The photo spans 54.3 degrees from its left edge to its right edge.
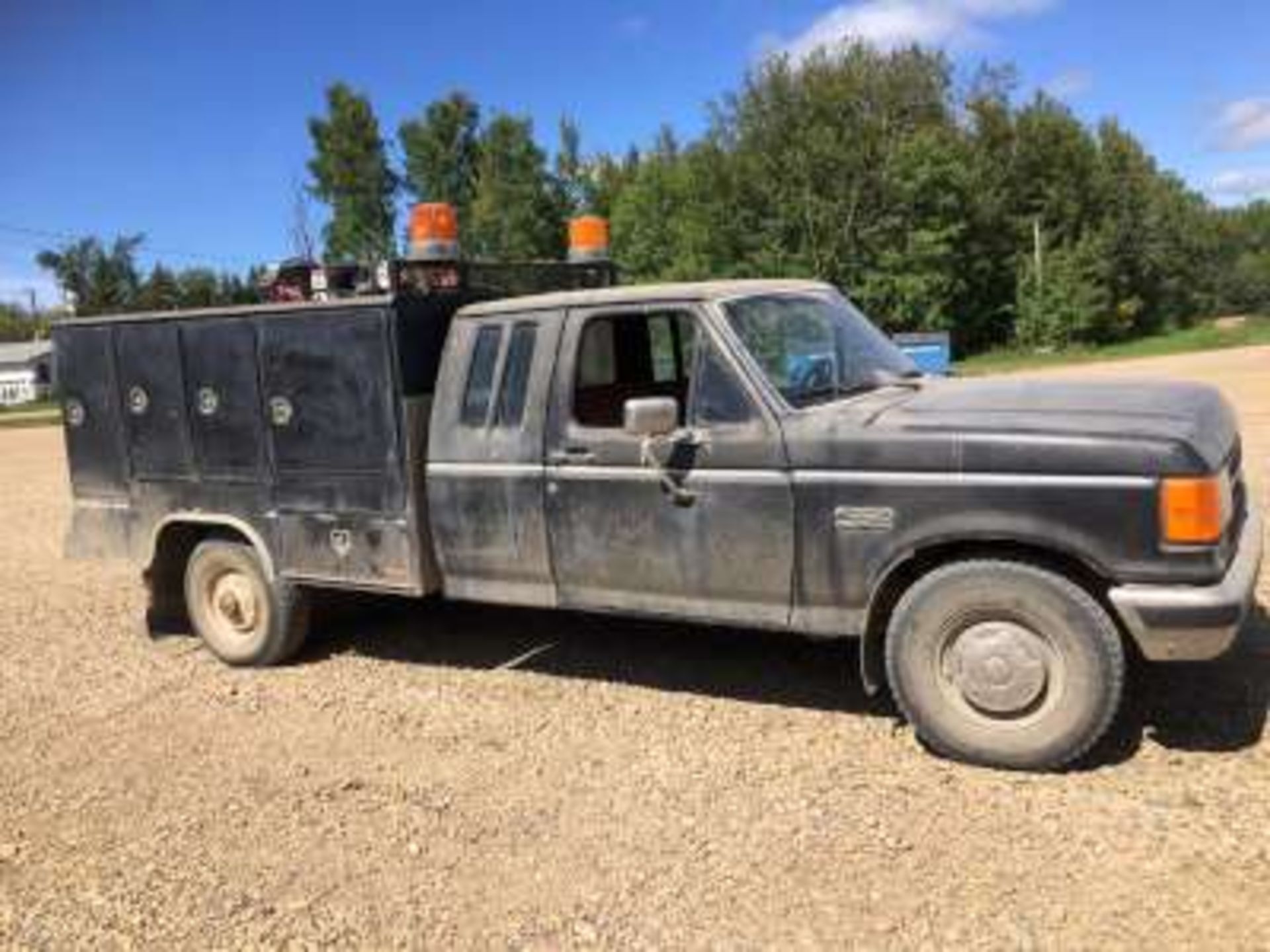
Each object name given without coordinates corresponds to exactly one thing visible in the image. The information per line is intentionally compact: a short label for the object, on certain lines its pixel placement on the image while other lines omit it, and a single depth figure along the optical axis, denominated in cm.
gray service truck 458
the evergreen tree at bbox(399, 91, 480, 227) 6931
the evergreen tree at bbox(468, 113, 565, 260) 6284
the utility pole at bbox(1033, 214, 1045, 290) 4794
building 9038
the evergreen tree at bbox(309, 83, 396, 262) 6619
